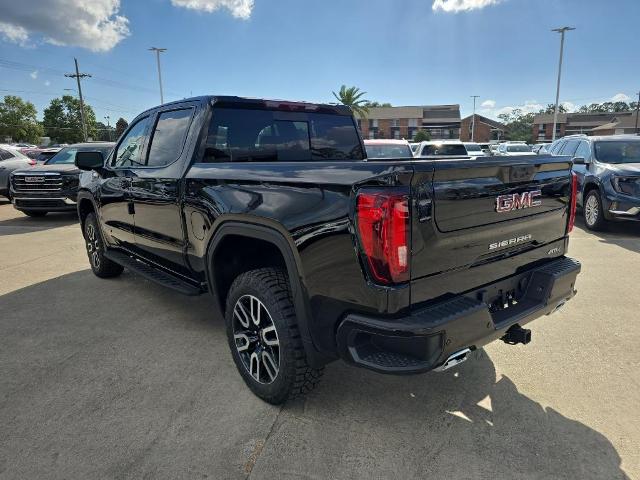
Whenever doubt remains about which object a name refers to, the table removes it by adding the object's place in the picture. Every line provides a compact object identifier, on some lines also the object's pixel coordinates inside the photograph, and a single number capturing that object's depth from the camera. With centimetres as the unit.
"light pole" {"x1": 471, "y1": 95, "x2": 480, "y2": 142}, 7412
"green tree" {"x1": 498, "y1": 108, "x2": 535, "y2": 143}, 8562
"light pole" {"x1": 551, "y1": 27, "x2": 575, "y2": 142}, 3784
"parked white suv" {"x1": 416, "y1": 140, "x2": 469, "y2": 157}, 1316
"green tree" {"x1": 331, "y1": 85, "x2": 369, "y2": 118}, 6247
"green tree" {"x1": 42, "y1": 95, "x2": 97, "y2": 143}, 8544
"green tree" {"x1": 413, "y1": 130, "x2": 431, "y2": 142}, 6350
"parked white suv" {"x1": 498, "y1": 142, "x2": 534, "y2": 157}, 2393
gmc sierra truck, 201
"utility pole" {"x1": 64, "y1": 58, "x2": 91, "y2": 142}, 4928
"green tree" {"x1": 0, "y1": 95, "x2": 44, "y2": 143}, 7844
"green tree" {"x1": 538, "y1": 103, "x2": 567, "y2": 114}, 10831
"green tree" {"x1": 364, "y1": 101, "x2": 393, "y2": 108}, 11282
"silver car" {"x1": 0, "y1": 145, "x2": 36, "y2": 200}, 1227
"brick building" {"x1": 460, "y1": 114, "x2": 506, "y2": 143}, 8188
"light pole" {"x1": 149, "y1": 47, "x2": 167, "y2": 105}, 4691
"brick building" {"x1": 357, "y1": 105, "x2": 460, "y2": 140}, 7938
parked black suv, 962
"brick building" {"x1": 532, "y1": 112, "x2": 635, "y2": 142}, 8450
